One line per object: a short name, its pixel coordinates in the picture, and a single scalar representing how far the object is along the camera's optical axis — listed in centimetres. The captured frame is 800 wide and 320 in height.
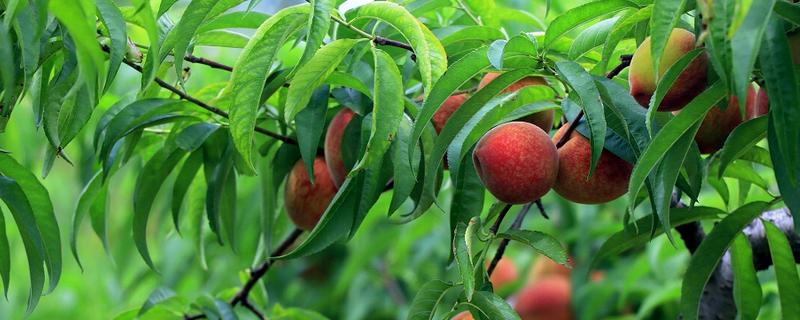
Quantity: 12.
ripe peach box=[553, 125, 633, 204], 153
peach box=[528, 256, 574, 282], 314
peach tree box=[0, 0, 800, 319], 137
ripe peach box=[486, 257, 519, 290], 328
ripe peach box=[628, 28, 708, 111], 141
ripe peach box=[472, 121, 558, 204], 150
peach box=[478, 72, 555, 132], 160
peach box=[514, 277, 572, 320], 285
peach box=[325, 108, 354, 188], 166
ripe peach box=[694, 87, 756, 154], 151
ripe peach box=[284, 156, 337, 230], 174
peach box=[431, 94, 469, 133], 163
